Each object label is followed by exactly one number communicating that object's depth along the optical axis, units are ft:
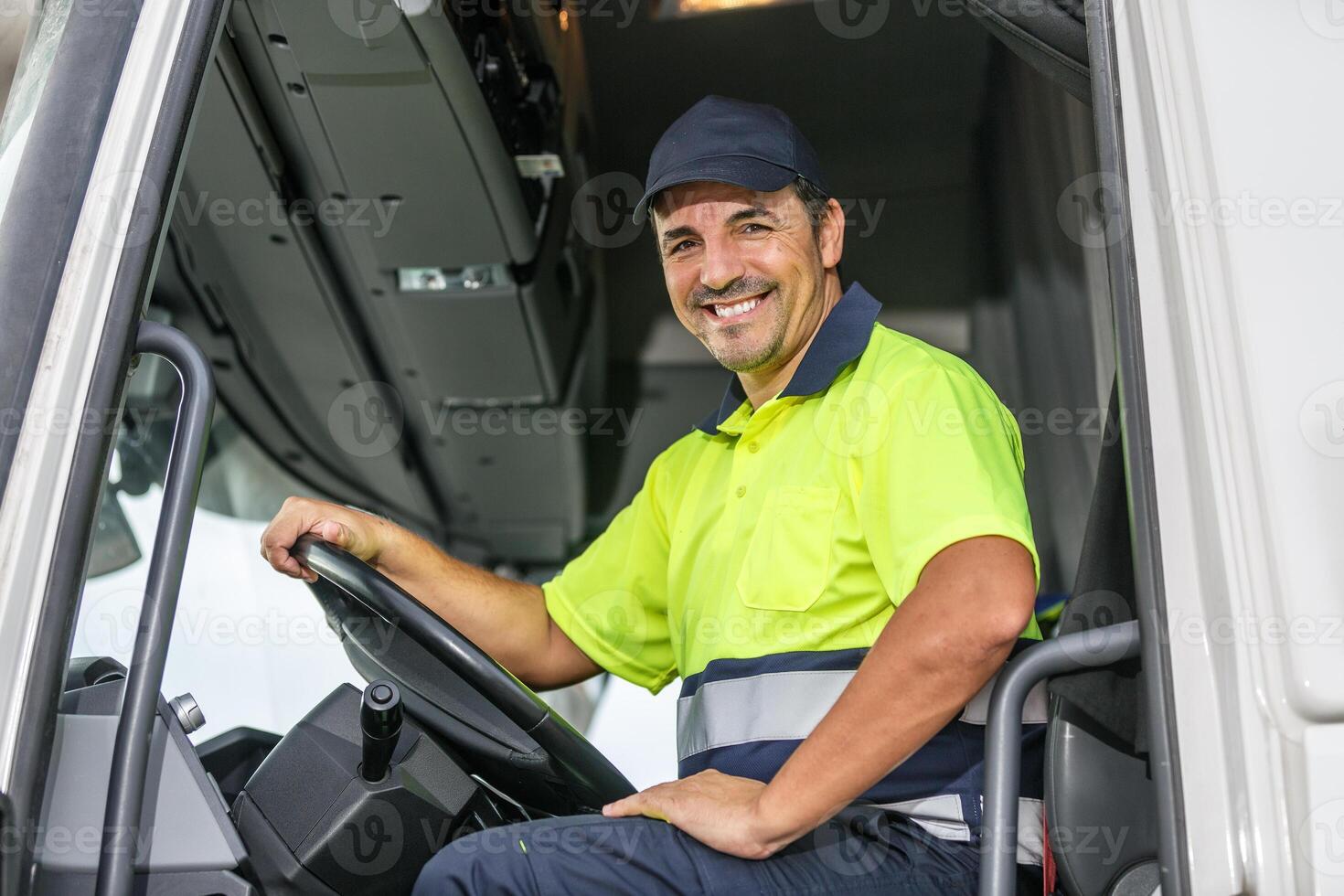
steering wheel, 4.98
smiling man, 4.33
